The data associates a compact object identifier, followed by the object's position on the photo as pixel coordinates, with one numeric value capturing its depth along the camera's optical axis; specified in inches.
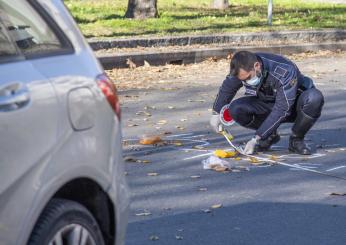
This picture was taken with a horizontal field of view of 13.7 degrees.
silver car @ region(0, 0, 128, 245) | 225.9
